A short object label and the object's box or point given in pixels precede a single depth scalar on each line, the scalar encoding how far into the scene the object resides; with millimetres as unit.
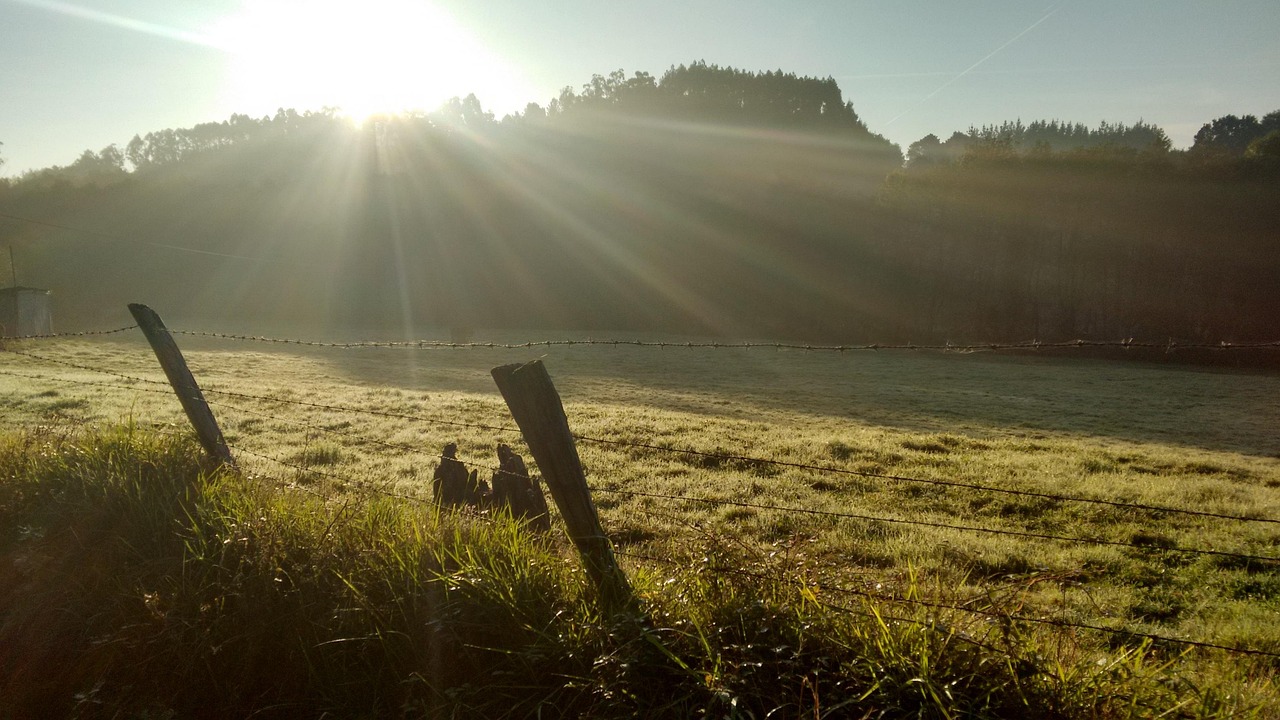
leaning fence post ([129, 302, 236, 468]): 4938
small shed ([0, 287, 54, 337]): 29469
